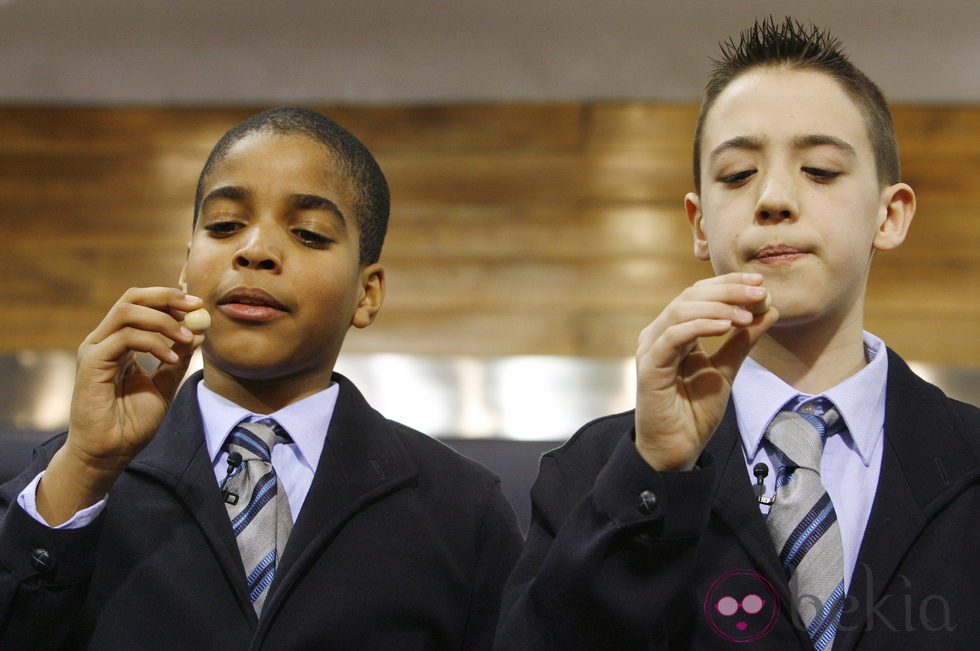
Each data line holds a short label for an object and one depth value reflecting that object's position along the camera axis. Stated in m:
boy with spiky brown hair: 2.15
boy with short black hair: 2.22
